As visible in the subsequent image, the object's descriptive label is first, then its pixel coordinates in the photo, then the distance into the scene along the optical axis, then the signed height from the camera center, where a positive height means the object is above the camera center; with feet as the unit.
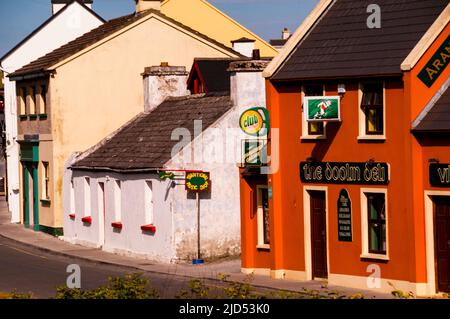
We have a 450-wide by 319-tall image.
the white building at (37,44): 193.47 +21.19
